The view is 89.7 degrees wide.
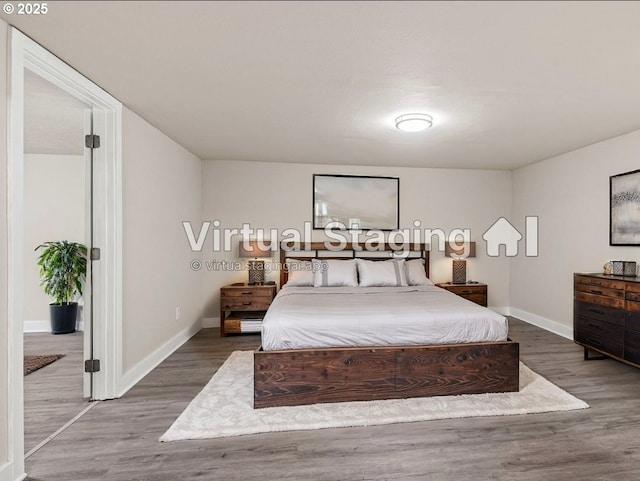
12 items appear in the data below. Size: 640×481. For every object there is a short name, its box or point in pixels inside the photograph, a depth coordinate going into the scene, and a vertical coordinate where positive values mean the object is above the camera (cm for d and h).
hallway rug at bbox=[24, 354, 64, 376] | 315 -126
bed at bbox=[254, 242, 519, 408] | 247 -89
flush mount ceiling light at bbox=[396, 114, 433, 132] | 286 +108
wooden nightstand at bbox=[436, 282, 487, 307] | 475 -73
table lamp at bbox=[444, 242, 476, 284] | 501 -21
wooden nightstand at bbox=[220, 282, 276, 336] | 427 -84
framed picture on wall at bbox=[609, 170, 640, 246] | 336 +36
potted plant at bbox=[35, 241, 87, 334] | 427 -49
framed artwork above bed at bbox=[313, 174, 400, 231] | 494 +61
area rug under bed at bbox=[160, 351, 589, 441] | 220 -126
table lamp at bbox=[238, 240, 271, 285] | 461 -20
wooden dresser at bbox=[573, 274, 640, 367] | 295 -73
